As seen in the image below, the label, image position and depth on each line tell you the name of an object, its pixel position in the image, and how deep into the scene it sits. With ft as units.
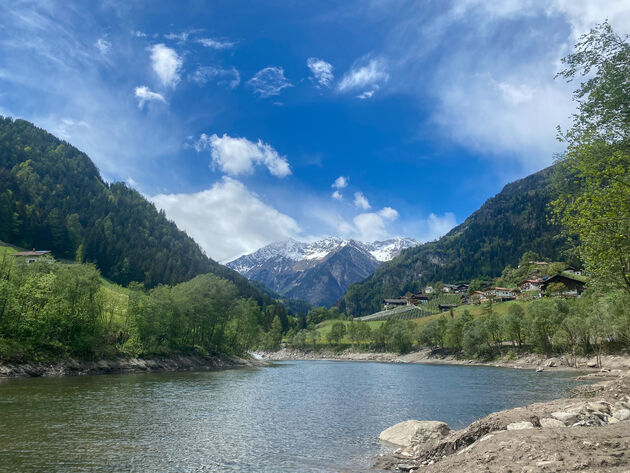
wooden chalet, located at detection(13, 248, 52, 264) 476.95
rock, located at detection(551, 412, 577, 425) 54.90
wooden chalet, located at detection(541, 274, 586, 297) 614.34
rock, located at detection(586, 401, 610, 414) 60.13
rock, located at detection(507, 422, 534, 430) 55.64
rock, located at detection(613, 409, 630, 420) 56.18
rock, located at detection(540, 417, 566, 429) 53.93
